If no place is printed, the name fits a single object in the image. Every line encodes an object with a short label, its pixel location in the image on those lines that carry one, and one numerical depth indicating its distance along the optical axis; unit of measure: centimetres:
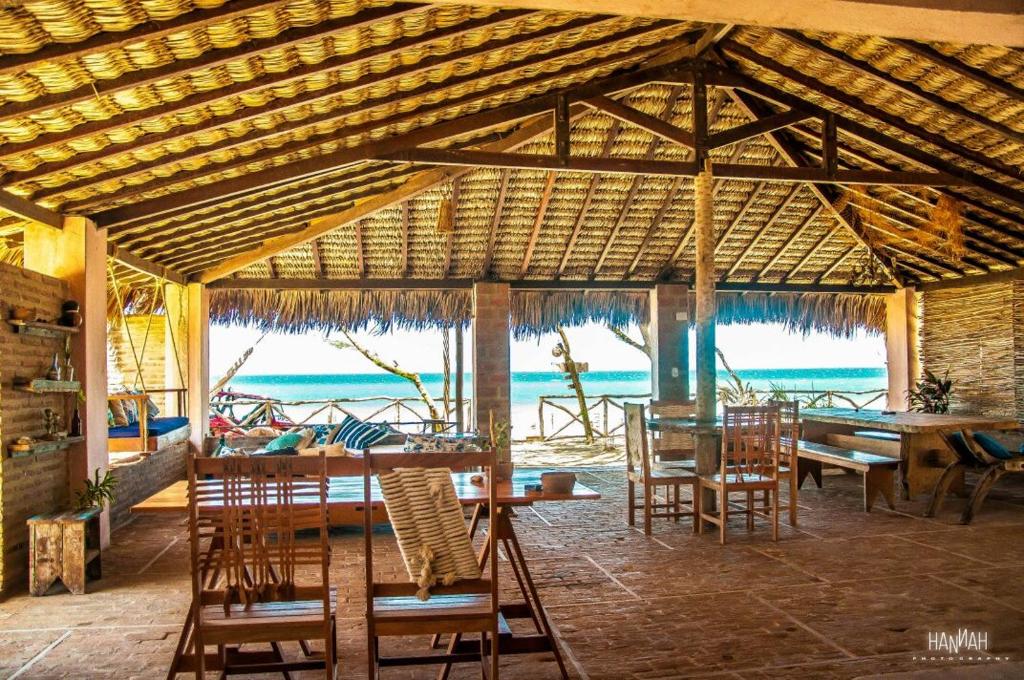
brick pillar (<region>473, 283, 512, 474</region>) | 966
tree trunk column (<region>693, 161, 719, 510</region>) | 666
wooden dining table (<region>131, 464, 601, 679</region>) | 300
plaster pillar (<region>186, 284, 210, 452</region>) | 901
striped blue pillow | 748
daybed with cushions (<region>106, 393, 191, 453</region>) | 733
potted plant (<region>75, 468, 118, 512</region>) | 512
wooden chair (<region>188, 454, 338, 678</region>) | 267
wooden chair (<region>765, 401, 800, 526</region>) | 591
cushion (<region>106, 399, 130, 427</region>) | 789
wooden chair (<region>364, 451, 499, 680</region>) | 272
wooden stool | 460
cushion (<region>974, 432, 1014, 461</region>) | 624
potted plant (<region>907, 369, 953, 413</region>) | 999
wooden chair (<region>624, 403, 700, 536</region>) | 591
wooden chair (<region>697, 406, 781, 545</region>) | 562
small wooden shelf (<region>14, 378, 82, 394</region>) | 468
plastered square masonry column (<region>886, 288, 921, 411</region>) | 1095
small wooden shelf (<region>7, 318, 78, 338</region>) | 461
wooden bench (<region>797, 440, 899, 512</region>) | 650
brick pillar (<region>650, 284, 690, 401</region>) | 1024
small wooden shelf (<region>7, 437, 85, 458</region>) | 458
